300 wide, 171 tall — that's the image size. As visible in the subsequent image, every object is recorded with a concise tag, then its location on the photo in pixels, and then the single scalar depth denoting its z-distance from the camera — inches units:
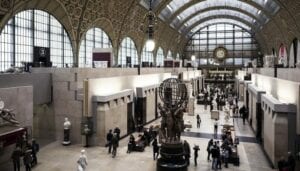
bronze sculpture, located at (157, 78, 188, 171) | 478.3
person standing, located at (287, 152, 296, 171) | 423.2
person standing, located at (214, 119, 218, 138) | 722.9
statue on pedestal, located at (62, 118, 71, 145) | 621.3
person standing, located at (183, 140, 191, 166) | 505.1
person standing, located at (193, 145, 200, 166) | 515.5
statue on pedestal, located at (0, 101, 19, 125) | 433.9
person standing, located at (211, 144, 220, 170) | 489.5
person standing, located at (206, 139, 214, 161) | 523.3
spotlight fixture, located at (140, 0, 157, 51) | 456.2
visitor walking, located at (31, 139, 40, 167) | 483.2
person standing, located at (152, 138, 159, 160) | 538.3
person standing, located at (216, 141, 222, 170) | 491.9
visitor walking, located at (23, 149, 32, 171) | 434.6
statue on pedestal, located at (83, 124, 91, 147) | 606.3
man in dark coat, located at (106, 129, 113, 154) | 578.1
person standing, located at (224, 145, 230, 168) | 510.9
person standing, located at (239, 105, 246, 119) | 943.3
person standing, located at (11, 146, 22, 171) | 428.5
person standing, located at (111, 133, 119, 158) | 556.7
